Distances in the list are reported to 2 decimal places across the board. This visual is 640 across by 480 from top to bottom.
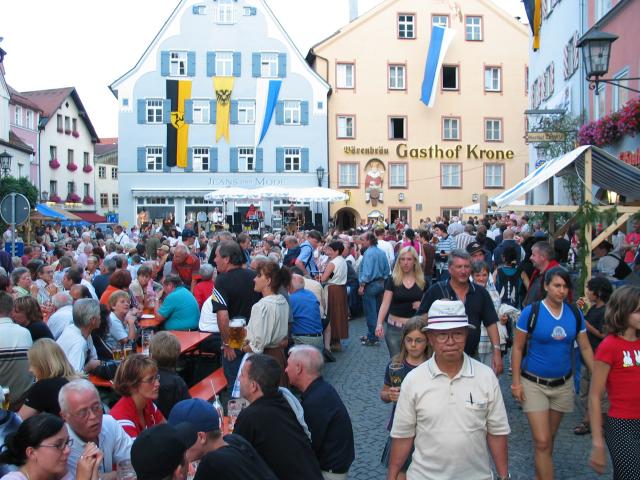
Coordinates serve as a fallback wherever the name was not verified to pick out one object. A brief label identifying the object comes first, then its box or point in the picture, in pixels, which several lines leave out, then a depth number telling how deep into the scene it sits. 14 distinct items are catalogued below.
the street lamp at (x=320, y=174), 38.66
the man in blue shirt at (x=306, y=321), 8.29
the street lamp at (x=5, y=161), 22.92
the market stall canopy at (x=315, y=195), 29.91
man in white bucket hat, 3.68
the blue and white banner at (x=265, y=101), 38.94
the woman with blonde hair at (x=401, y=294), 7.72
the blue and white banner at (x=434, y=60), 39.66
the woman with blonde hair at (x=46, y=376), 4.75
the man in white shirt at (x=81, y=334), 6.38
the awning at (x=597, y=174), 9.19
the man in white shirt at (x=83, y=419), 4.10
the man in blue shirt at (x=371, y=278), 11.88
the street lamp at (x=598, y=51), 10.14
